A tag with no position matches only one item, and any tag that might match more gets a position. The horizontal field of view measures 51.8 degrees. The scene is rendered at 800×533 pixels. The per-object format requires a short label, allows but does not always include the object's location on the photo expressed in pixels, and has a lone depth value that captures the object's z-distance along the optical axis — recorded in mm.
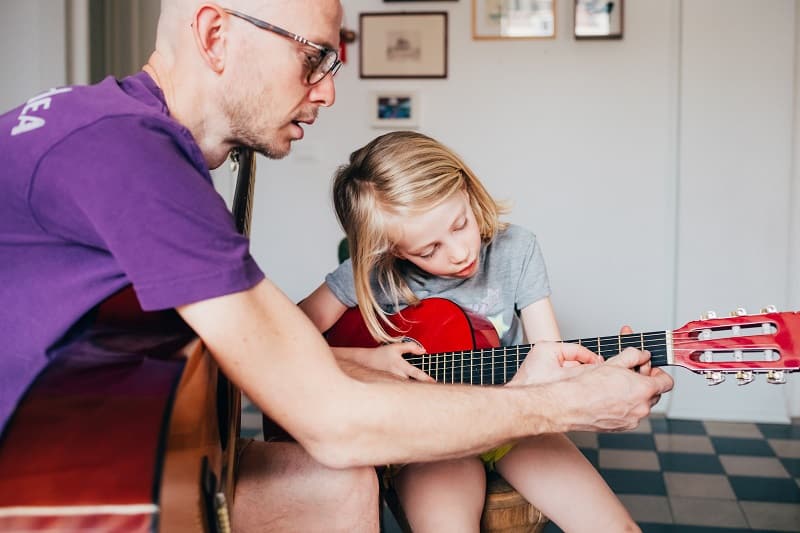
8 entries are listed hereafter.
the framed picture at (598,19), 3887
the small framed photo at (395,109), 4125
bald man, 1028
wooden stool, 1645
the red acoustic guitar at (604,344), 1385
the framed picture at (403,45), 4066
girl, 1818
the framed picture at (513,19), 3963
